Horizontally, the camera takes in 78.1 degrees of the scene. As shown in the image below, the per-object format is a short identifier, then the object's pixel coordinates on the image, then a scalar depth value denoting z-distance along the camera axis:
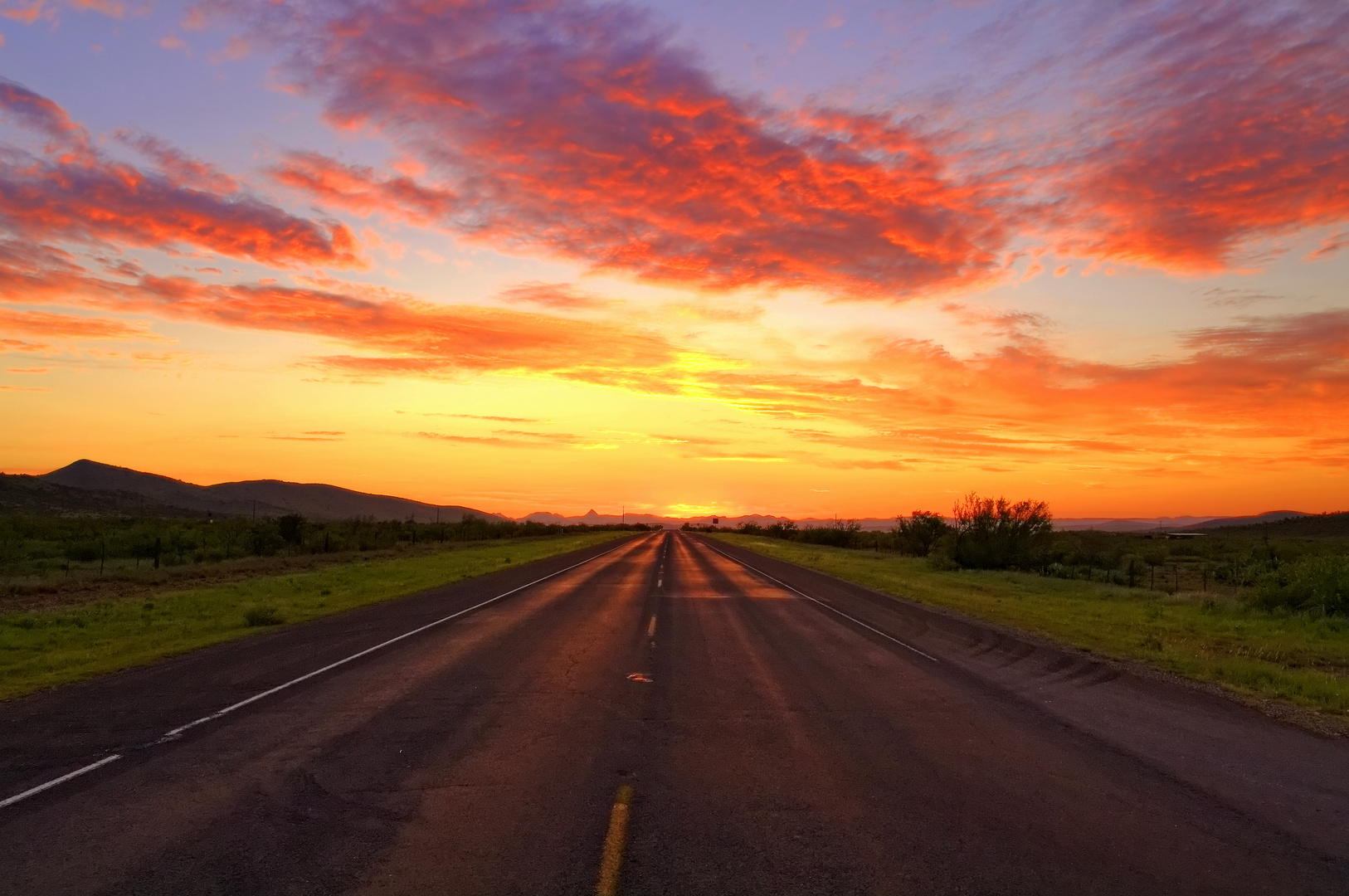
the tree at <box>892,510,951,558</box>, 59.47
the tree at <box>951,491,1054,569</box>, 45.16
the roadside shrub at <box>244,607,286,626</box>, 18.71
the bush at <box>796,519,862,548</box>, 96.24
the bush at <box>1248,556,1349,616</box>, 22.89
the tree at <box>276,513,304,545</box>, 53.19
